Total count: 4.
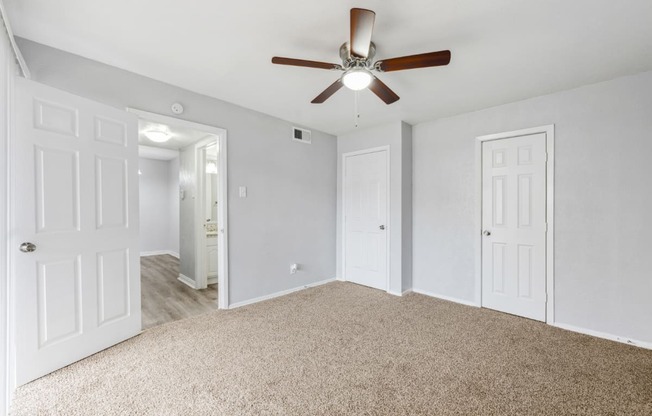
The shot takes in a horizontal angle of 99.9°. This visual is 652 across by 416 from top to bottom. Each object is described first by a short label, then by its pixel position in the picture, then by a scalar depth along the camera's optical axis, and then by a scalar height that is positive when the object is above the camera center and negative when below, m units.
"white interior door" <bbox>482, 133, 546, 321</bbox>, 2.94 -0.24
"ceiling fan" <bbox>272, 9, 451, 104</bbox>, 1.50 +0.95
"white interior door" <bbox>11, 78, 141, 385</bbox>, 1.84 -0.16
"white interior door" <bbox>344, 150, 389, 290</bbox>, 3.97 -0.20
